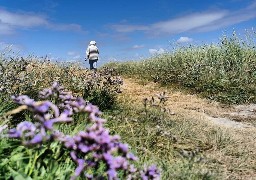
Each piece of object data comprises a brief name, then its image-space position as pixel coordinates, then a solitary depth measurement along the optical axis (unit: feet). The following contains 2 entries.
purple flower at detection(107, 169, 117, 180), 3.69
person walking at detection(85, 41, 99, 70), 34.40
